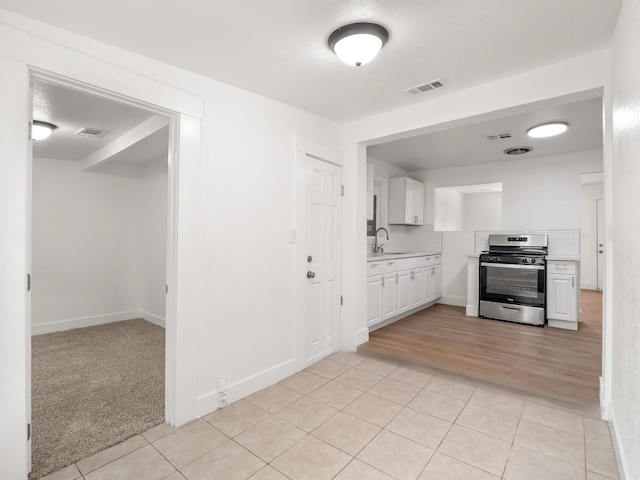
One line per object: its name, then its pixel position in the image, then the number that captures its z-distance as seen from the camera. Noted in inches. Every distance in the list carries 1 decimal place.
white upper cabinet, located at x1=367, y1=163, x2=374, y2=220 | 189.6
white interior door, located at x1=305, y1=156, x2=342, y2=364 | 126.3
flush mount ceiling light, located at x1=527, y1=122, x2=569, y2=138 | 139.6
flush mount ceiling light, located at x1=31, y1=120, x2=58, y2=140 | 124.6
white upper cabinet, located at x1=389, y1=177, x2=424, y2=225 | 217.3
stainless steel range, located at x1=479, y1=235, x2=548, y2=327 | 179.0
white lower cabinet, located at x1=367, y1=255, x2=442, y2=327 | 161.5
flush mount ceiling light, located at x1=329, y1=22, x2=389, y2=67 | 72.7
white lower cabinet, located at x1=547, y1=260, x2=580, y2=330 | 171.5
